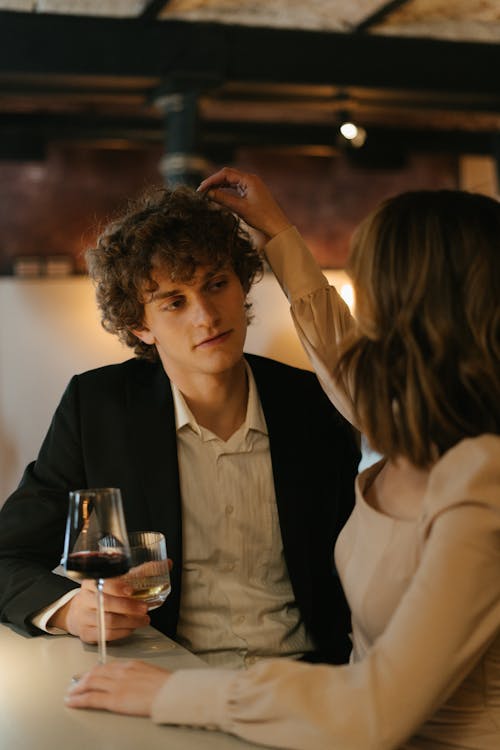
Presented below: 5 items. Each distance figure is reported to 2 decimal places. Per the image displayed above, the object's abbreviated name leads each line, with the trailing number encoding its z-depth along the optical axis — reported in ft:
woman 4.05
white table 4.46
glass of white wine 5.96
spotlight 21.50
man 7.06
